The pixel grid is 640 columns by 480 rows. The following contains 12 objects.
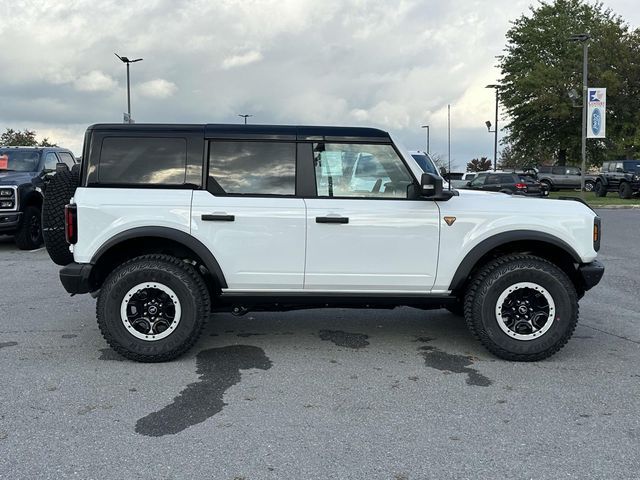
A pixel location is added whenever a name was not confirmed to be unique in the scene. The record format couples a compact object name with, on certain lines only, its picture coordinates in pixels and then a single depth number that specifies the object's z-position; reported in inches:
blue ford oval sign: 1018.1
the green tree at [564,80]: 1384.1
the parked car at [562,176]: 1397.6
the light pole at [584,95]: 1042.1
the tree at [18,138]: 1561.3
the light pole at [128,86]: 1227.5
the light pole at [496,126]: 1598.3
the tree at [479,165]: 2901.1
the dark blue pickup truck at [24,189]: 402.0
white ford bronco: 173.3
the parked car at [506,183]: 964.6
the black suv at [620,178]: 1059.3
